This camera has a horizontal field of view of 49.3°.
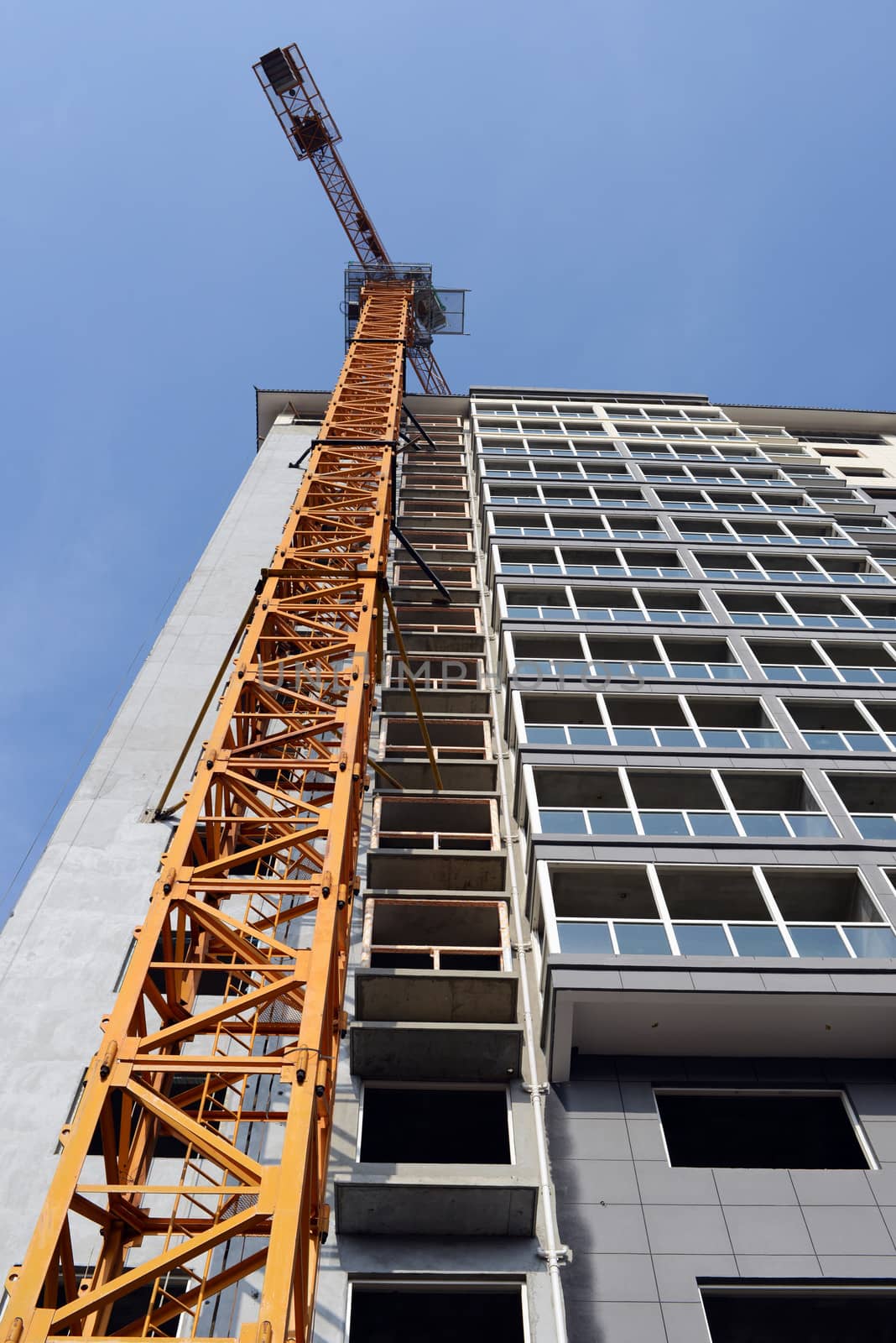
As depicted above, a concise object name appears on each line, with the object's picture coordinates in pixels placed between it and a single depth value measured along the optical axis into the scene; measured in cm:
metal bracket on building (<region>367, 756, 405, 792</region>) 2420
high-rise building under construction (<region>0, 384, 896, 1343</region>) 1611
